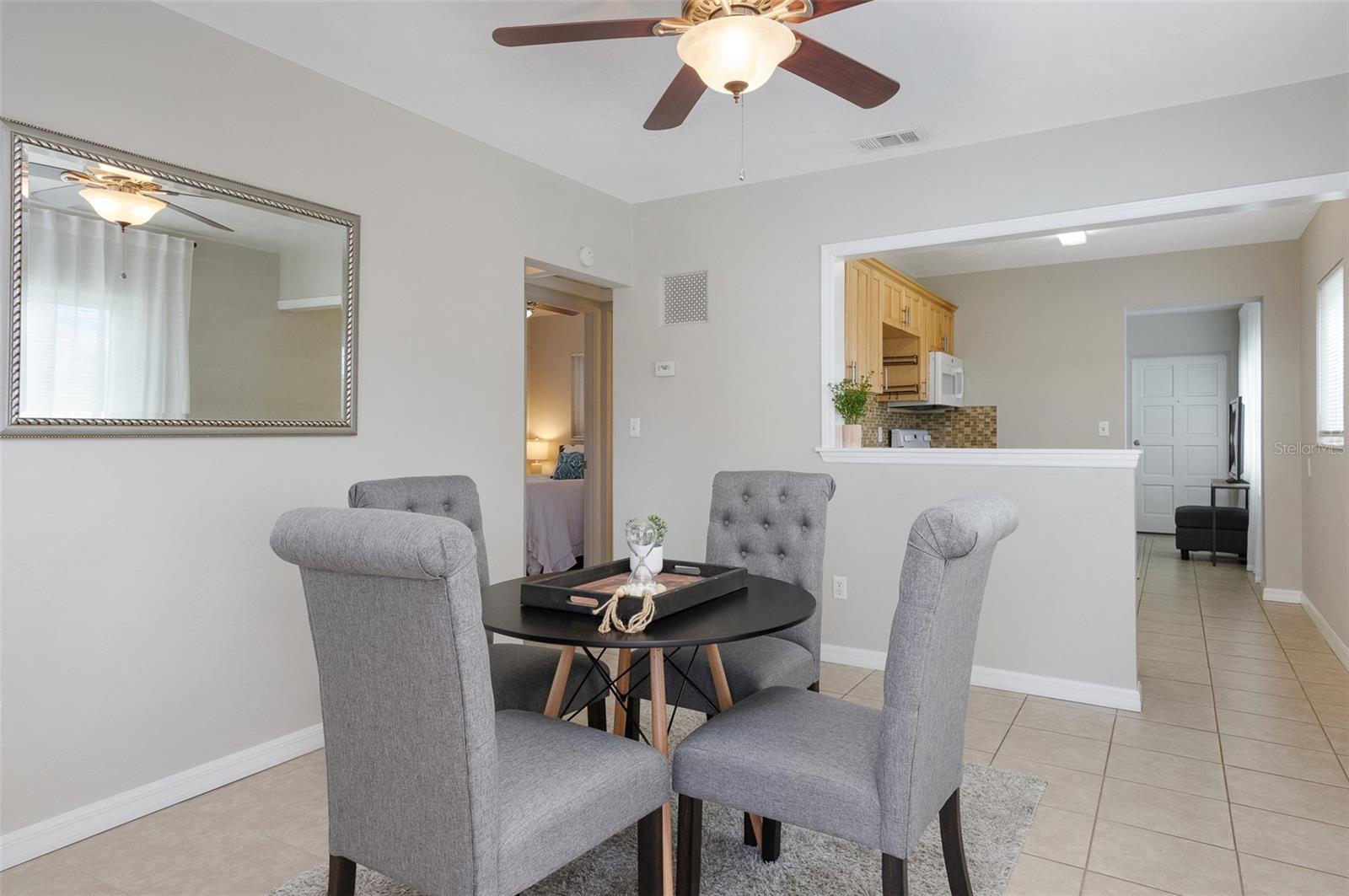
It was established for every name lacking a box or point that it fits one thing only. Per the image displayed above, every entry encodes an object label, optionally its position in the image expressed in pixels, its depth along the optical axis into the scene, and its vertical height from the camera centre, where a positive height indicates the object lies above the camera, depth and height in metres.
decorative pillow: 6.96 -0.18
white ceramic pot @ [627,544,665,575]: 2.12 -0.30
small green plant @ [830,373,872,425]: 3.94 +0.24
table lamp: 8.46 -0.07
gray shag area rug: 1.97 -1.09
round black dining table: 1.67 -0.40
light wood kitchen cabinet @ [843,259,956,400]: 4.73 +0.83
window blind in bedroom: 8.43 +0.52
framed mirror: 2.20 +0.45
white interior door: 8.34 +0.20
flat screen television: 7.21 +0.09
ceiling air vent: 3.55 +1.41
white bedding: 5.80 -0.60
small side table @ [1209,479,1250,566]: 6.85 -0.35
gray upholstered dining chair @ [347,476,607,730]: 2.26 -0.64
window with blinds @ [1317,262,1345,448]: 4.10 +0.50
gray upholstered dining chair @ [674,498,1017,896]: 1.49 -0.62
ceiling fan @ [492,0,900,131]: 1.92 +1.03
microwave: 5.95 +0.51
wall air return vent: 4.41 +0.84
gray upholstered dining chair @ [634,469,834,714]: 2.32 -0.35
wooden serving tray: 1.85 -0.36
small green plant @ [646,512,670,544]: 2.15 -0.22
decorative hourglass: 2.09 -0.26
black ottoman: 6.90 -0.71
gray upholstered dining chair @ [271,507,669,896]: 1.28 -0.51
